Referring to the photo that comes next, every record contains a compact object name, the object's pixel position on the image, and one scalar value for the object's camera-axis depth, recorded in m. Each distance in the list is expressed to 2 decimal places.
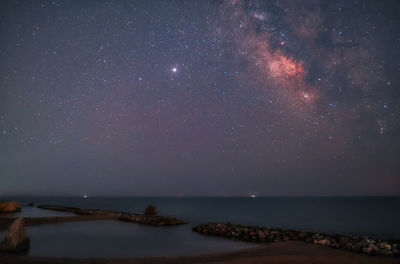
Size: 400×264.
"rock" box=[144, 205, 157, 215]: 39.47
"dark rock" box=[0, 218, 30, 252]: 12.59
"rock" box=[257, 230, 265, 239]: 18.41
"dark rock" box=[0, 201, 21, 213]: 38.40
